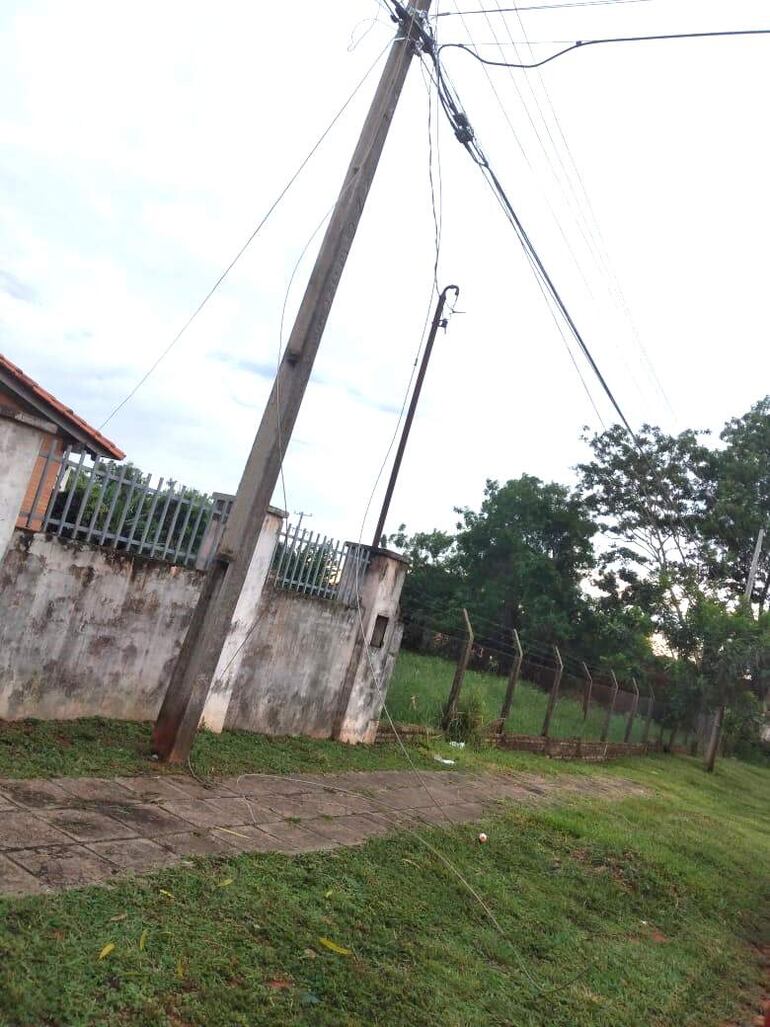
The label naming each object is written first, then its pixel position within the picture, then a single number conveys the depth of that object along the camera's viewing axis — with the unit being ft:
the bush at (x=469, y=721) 35.42
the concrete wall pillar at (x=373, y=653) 28.84
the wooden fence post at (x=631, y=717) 58.37
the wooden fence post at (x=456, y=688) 35.06
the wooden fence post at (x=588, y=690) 49.24
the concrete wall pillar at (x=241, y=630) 23.32
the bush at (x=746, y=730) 60.90
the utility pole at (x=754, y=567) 79.00
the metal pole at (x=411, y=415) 49.16
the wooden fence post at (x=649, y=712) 64.03
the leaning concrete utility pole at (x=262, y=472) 18.74
